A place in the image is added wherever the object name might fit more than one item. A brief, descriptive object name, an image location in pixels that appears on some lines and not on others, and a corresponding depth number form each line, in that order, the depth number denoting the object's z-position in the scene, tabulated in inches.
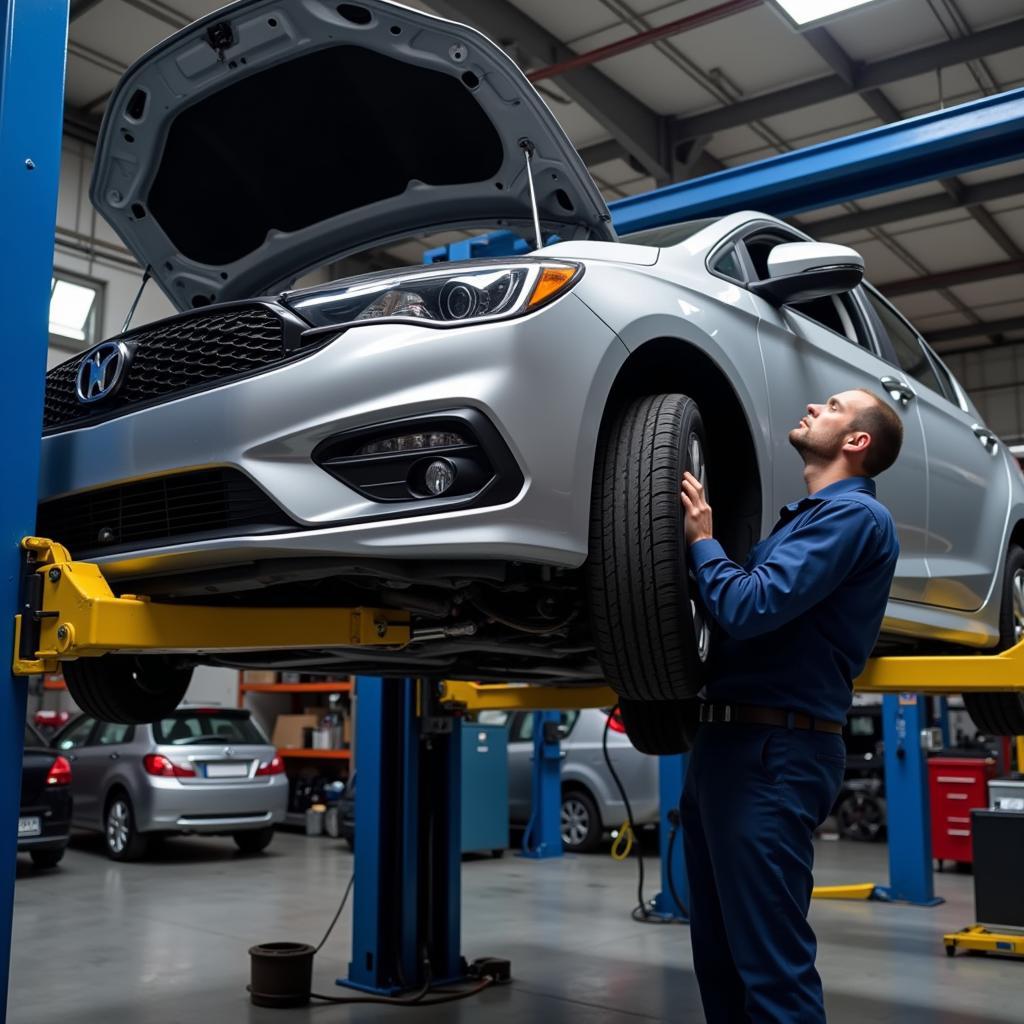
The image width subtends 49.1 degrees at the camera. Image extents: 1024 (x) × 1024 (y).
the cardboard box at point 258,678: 470.3
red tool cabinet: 345.8
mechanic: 85.2
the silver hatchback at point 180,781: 342.0
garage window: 433.7
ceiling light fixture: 267.3
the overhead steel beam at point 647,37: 332.5
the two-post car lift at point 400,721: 80.6
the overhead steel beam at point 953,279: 551.8
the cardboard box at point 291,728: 455.8
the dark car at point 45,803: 299.7
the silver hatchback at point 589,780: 369.7
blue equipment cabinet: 353.4
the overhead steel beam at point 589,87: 336.5
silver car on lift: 79.6
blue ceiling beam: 145.9
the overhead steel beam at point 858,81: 348.2
